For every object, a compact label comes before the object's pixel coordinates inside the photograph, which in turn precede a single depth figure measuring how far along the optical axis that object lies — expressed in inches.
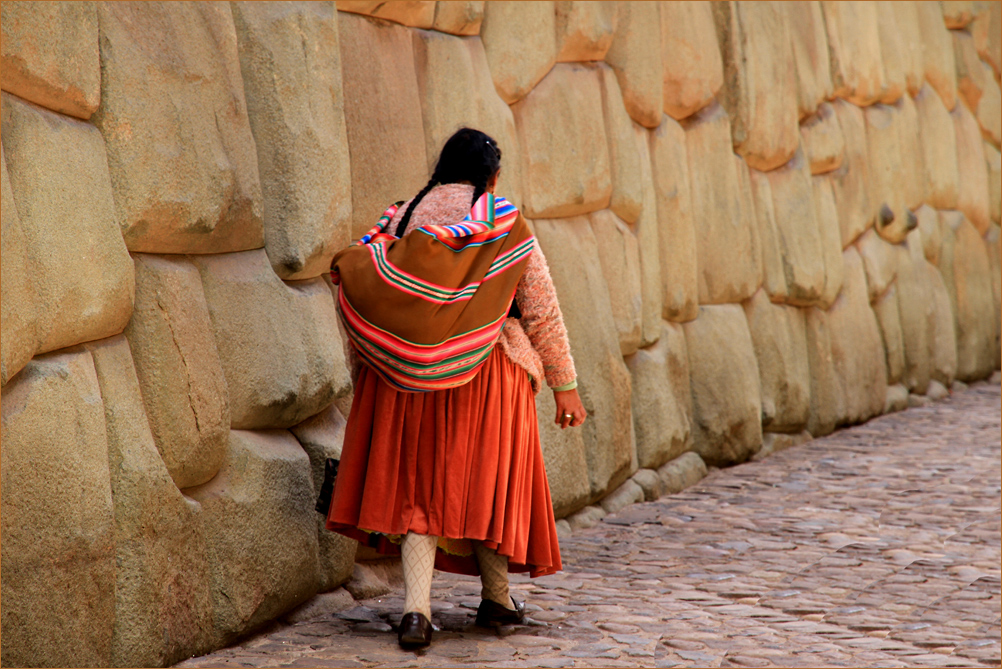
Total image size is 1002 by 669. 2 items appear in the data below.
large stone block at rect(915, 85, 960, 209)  713.6
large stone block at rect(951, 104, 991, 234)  758.5
